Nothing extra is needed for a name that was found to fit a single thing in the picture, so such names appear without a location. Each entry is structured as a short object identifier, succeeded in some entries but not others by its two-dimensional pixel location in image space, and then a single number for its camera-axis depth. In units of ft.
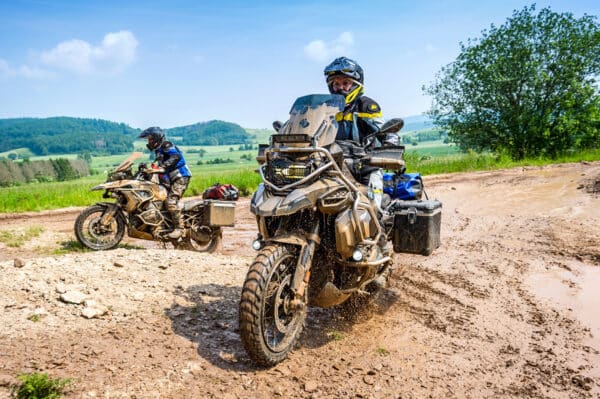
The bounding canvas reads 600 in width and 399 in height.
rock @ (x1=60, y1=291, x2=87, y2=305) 15.57
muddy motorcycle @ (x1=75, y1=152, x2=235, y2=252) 28.76
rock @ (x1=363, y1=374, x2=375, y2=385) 12.11
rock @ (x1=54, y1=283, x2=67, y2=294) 16.16
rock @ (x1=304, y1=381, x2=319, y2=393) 11.70
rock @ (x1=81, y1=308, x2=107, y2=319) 14.88
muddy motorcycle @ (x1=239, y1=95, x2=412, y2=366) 12.16
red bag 30.71
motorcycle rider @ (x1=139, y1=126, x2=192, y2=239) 30.14
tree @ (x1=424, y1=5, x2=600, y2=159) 83.30
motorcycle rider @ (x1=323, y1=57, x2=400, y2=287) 16.21
